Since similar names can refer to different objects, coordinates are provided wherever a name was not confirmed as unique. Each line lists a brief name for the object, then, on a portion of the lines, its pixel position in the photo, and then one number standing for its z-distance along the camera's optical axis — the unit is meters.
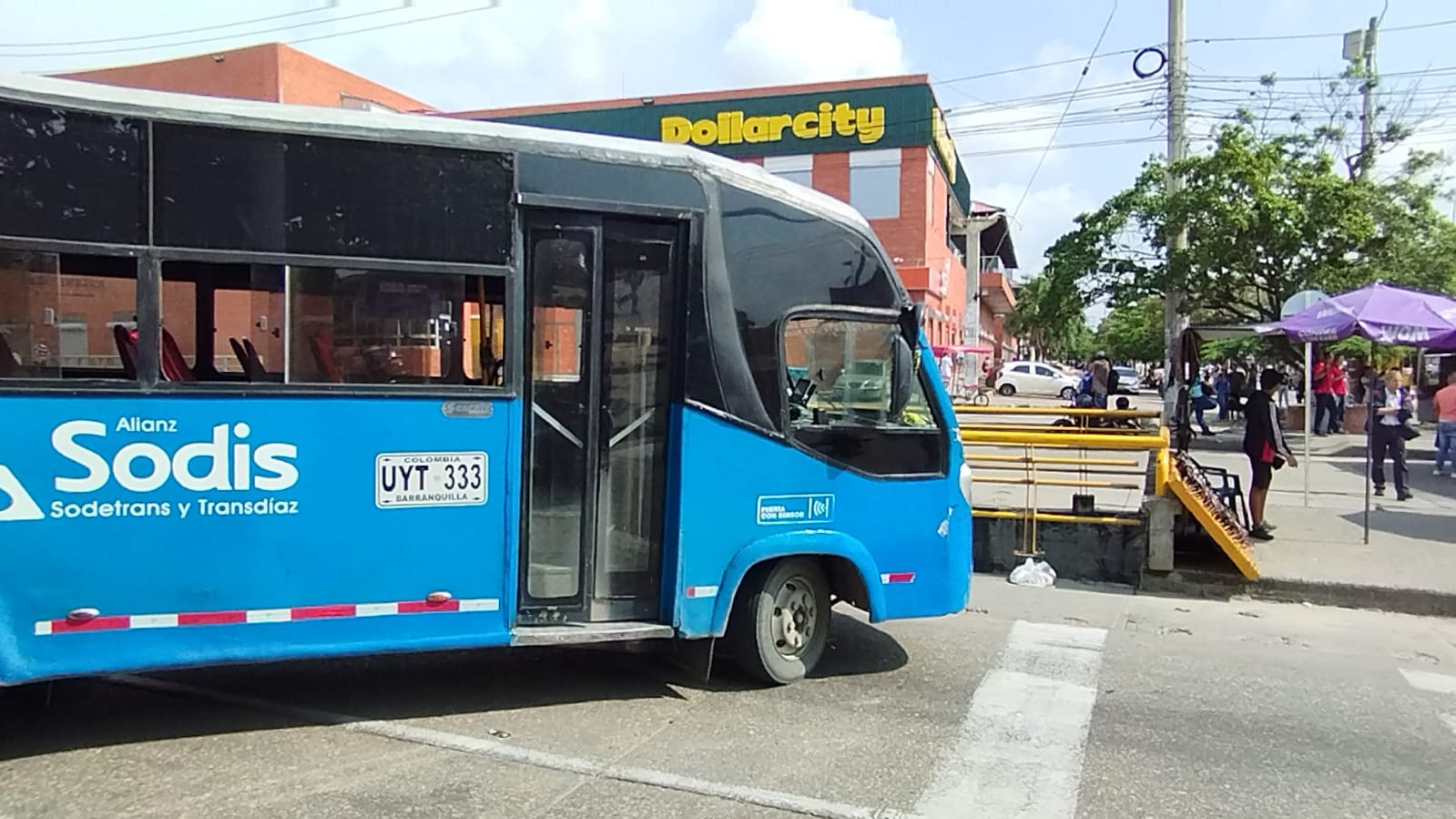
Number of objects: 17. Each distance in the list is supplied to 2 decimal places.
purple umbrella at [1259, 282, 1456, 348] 10.93
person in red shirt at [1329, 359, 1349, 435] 24.27
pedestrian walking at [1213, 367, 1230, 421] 29.39
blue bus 4.64
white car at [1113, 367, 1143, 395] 48.54
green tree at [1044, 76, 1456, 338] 19.59
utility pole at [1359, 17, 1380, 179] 25.95
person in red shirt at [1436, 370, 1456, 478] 15.44
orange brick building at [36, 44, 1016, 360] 31.66
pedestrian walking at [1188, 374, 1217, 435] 24.36
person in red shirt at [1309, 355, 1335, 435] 23.73
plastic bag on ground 9.55
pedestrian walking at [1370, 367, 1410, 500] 13.59
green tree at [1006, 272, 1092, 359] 22.30
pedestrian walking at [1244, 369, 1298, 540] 10.34
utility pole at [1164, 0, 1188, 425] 20.14
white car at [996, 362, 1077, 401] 45.38
